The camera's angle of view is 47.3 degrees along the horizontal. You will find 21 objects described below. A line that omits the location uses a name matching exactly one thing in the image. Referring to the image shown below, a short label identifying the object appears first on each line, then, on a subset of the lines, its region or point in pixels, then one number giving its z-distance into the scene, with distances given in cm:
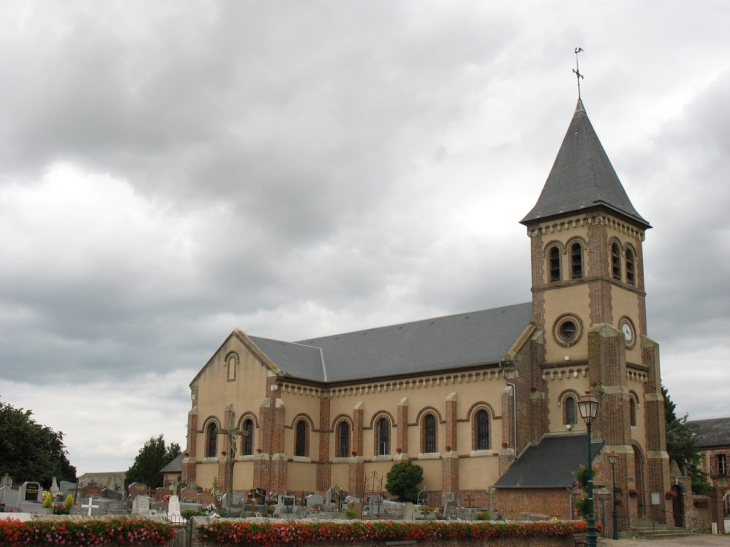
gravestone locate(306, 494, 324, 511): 4034
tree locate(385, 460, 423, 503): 4606
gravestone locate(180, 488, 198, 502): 4947
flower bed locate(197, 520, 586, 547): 1942
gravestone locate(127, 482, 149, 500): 4362
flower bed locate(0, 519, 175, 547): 1600
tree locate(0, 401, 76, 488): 5859
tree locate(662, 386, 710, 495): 5384
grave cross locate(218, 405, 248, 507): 3828
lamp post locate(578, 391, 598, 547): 2306
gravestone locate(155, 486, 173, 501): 5106
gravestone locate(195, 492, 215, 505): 4565
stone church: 4206
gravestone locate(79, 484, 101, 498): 4352
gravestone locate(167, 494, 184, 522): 3046
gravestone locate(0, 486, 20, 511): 3328
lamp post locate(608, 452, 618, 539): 3722
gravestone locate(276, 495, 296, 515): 3284
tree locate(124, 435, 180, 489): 7350
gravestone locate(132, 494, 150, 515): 3262
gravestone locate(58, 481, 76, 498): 4368
